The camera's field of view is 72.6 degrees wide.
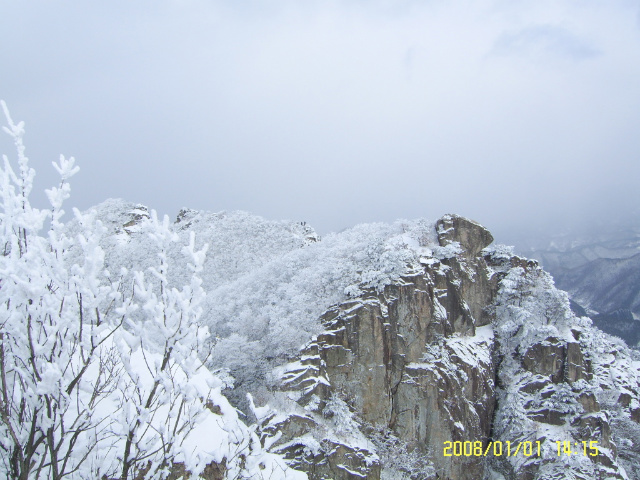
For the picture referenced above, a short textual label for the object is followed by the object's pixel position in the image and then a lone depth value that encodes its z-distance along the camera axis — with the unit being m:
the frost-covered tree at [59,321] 6.65
